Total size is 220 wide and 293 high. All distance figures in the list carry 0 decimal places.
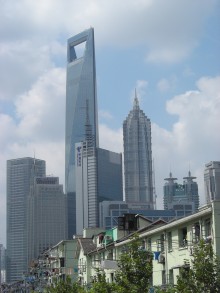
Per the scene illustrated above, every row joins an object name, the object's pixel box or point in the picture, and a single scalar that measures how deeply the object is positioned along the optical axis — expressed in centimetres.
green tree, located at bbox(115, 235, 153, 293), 4741
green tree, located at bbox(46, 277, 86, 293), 7138
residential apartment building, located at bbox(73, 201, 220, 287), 5241
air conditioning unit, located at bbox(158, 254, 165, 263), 6272
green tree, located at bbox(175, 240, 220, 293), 4081
